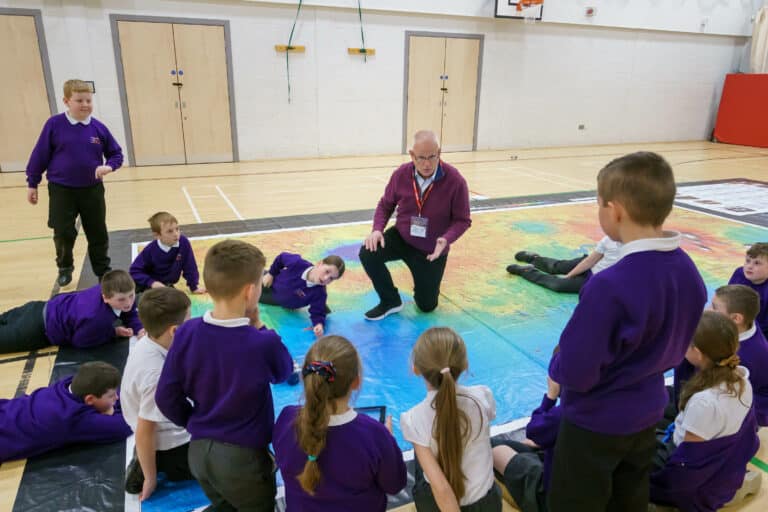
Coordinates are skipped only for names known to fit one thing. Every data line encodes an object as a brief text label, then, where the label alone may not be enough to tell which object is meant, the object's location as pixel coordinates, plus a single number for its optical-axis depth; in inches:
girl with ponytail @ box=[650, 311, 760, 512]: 72.9
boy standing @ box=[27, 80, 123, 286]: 155.3
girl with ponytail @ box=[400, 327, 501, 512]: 63.6
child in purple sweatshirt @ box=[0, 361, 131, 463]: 89.3
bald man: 148.1
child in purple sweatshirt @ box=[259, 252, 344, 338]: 137.4
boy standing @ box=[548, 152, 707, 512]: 53.5
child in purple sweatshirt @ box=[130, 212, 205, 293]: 149.6
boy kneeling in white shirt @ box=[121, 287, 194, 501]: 77.1
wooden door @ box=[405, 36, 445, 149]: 444.8
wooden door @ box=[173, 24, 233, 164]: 376.2
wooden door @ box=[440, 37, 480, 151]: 458.3
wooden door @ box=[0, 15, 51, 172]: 334.0
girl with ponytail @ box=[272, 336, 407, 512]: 59.7
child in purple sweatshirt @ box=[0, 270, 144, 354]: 122.3
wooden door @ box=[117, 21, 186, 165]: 362.0
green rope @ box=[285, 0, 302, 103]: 397.7
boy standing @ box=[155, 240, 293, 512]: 65.8
